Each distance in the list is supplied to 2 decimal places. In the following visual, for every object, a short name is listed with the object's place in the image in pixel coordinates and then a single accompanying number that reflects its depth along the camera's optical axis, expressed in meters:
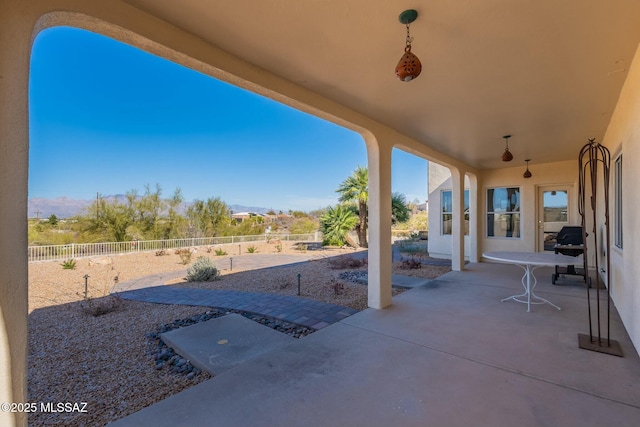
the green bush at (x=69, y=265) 8.20
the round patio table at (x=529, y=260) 3.65
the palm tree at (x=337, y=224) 12.89
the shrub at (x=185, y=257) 9.48
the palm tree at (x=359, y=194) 13.01
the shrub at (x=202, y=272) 6.54
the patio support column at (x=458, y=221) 6.73
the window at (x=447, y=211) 8.66
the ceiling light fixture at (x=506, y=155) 4.90
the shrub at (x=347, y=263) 7.90
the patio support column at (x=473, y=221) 7.73
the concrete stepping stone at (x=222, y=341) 2.68
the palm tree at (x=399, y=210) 12.92
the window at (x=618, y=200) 3.69
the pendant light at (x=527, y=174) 6.99
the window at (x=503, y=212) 7.92
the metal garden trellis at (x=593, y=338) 2.72
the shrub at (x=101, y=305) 4.24
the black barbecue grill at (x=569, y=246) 5.55
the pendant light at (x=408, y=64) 1.87
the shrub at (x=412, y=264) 7.34
